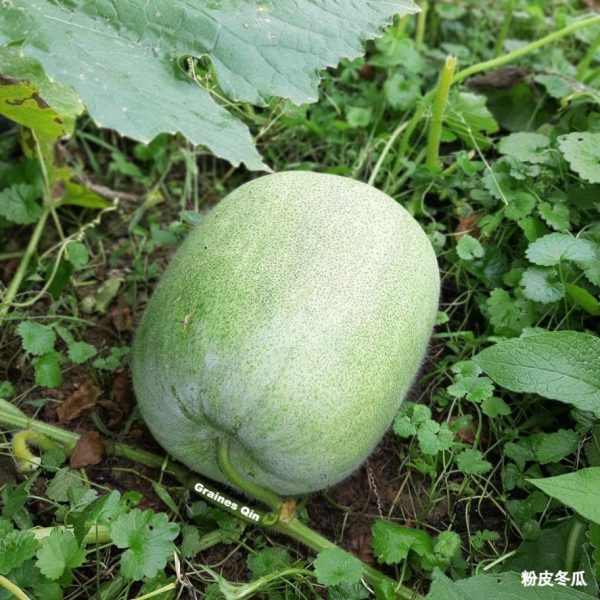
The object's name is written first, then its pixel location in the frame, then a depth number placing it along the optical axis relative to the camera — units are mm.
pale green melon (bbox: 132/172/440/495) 720
